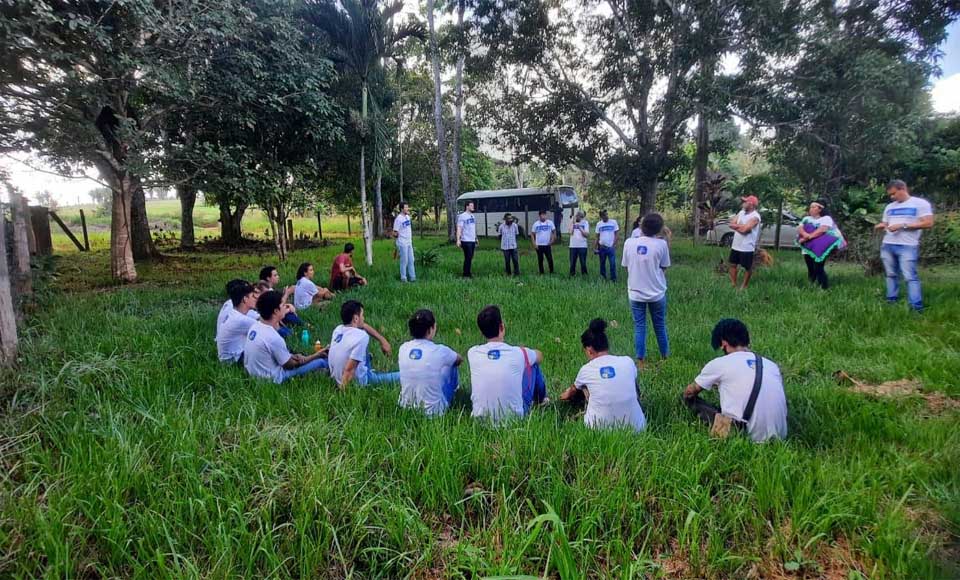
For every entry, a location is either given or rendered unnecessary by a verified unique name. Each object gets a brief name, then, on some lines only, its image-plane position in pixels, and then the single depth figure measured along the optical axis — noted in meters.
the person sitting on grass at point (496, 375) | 3.41
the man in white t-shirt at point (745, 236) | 8.02
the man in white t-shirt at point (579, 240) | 10.77
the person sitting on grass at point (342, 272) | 9.37
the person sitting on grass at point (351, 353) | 4.14
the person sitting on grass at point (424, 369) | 3.63
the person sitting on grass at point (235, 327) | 4.79
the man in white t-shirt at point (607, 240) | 10.36
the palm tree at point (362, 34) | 11.48
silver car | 16.00
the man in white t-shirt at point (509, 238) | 11.34
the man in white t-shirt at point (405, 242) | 9.89
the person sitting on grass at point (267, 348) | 4.29
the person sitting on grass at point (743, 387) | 3.04
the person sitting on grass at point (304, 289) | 7.63
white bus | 22.59
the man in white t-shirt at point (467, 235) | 10.70
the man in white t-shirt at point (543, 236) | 11.12
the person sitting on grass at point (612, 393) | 3.23
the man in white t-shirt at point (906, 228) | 6.03
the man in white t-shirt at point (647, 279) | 5.14
